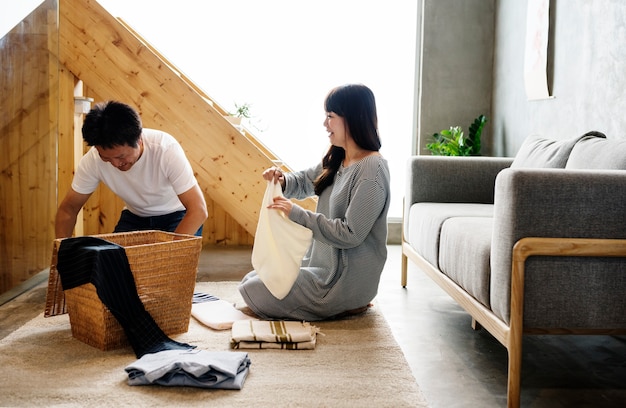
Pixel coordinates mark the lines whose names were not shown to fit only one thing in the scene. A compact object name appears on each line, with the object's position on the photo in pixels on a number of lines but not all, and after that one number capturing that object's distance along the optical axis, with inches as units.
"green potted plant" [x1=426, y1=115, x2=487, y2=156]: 203.9
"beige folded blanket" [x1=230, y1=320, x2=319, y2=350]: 102.6
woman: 112.5
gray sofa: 83.5
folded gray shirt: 85.9
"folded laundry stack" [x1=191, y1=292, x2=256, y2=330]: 113.1
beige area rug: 82.2
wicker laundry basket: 99.9
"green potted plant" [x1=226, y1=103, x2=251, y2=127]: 213.2
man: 124.0
